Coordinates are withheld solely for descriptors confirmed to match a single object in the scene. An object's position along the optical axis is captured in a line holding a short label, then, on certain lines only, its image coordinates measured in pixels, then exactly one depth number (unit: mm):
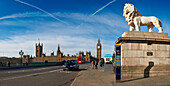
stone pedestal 11156
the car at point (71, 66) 22453
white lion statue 12492
